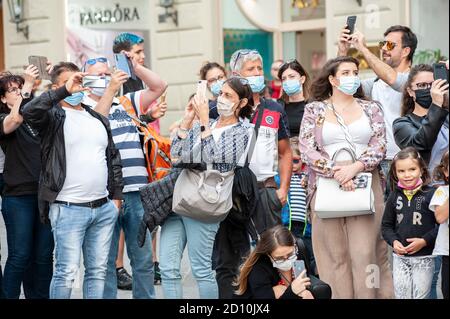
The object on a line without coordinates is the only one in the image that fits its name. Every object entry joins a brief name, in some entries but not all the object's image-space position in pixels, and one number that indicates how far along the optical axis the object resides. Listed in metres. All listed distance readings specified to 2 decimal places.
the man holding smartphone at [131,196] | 12.74
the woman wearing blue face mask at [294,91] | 13.81
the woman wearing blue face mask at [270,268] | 10.43
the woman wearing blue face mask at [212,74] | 14.59
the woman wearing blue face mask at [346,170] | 11.92
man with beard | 12.76
